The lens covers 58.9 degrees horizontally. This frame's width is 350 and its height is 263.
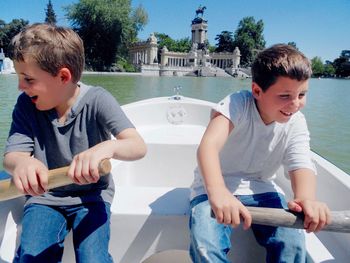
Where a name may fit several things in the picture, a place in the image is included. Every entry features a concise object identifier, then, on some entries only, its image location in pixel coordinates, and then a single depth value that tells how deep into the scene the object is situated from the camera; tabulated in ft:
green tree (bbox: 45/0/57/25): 151.94
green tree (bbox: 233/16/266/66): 175.11
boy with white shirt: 2.89
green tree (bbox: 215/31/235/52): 188.14
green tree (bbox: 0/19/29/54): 124.38
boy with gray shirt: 2.89
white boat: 3.40
